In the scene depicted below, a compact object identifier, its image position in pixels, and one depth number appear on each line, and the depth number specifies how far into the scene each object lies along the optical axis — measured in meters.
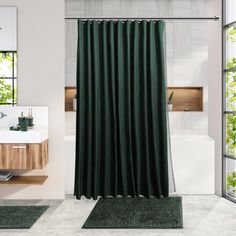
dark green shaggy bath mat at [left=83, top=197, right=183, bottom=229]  3.66
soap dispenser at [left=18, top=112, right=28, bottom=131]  4.21
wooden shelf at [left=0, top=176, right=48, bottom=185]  4.31
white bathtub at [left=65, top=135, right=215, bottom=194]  4.86
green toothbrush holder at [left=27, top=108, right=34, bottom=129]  4.43
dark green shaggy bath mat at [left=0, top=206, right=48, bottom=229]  3.64
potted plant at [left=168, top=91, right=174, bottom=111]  6.07
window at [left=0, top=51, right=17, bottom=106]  4.53
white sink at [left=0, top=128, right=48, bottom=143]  4.08
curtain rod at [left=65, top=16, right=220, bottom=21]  4.55
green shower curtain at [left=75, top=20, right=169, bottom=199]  4.60
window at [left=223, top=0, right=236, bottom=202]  4.59
